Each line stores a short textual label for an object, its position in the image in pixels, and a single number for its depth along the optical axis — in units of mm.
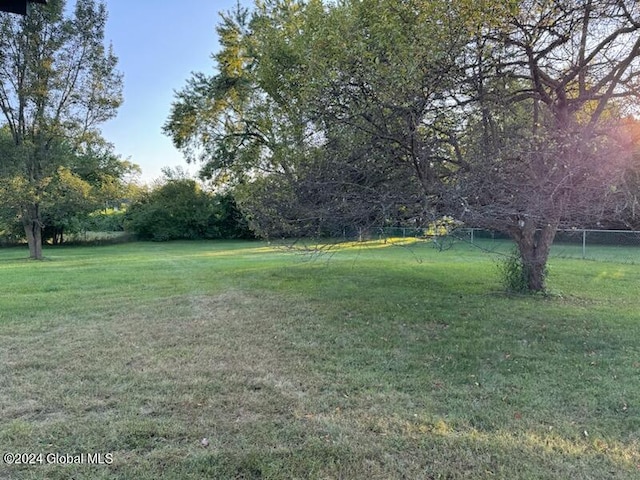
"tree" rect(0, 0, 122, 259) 17234
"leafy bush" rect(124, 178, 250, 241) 32594
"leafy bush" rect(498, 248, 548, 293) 7699
